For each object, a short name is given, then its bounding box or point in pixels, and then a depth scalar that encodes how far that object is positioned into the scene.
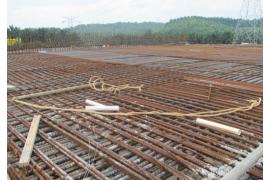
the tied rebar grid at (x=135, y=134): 2.31
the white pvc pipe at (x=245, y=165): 2.16
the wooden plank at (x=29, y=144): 2.35
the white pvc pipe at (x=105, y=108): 3.62
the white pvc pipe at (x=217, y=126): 2.93
